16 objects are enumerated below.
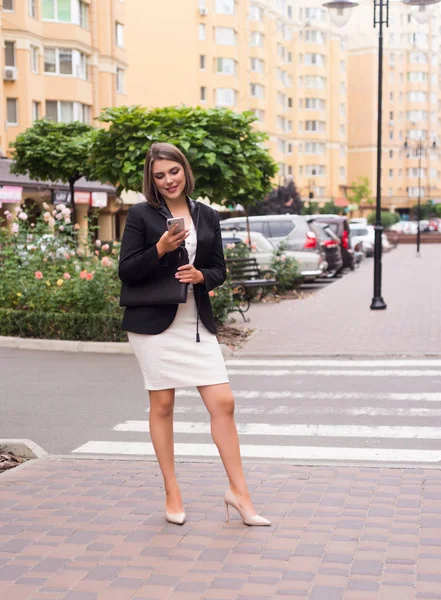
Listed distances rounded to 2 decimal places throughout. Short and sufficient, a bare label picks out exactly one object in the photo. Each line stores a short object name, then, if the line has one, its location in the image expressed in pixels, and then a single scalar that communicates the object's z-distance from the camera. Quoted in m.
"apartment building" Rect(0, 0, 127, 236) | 42.19
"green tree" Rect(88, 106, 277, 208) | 15.01
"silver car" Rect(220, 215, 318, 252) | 25.16
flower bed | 13.17
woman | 4.96
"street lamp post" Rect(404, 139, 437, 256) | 116.56
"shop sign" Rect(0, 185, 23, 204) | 35.32
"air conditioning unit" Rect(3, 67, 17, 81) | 41.75
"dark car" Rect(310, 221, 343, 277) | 28.64
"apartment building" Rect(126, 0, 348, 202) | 67.50
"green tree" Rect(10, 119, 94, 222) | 26.81
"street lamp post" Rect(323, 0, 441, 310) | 17.94
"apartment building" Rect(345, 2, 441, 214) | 117.25
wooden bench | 17.11
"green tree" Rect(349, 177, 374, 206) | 104.69
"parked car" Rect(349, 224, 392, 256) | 46.59
